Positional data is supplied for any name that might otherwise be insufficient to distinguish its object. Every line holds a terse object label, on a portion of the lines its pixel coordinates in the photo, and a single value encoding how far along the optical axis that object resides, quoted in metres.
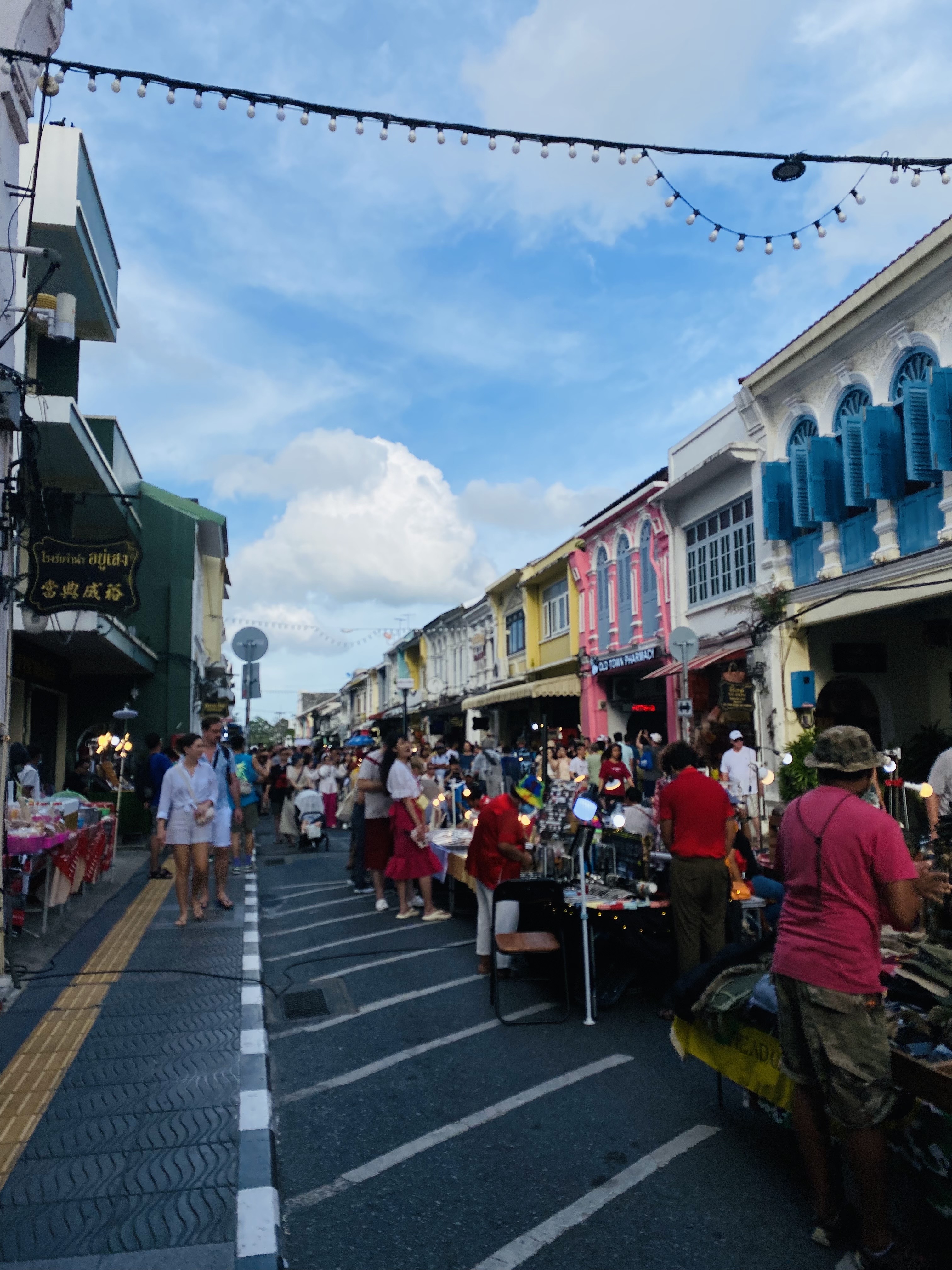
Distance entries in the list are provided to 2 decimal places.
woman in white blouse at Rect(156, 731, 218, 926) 9.06
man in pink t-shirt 3.14
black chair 6.23
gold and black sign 10.82
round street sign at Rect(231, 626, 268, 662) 14.91
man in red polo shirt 6.25
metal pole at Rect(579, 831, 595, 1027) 6.02
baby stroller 17.09
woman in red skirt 9.35
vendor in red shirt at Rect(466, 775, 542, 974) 7.06
